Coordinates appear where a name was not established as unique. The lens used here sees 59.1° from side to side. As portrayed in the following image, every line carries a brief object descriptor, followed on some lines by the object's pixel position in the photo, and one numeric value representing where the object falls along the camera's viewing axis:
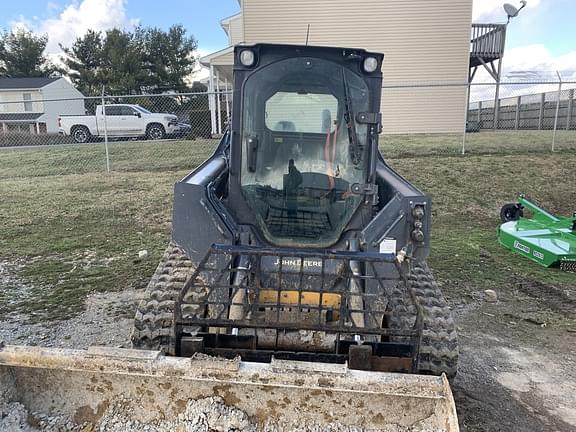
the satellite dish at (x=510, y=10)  20.23
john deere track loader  2.65
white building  25.80
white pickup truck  19.31
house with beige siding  19.28
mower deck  6.78
